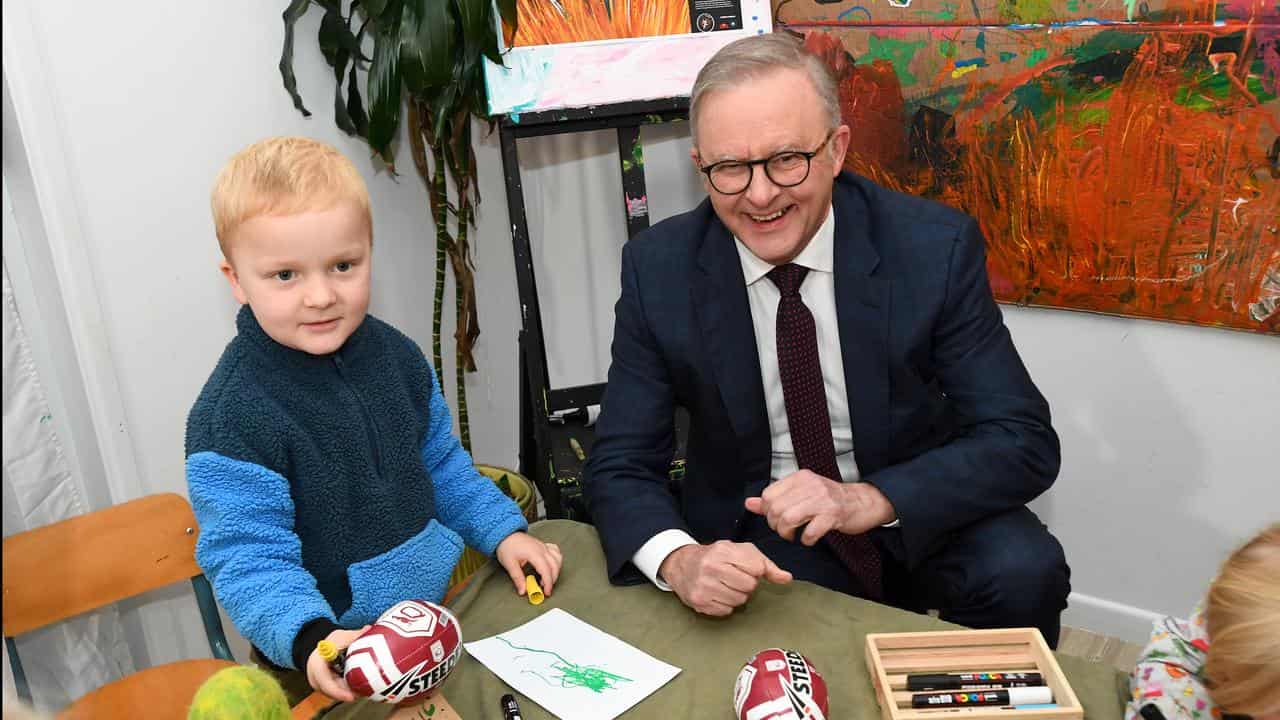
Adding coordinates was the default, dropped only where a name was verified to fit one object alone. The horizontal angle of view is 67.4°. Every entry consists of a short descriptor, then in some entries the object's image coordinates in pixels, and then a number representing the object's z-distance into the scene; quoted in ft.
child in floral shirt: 3.02
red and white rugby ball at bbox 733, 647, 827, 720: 3.10
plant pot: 7.11
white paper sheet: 3.54
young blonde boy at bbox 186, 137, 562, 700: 3.82
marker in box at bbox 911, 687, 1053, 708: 3.22
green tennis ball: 2.86
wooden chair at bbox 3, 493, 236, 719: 2.14
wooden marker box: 3.44
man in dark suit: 4.83
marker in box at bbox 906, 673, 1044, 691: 3.32
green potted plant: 6.54
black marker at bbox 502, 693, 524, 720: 3.47
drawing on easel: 6.84
